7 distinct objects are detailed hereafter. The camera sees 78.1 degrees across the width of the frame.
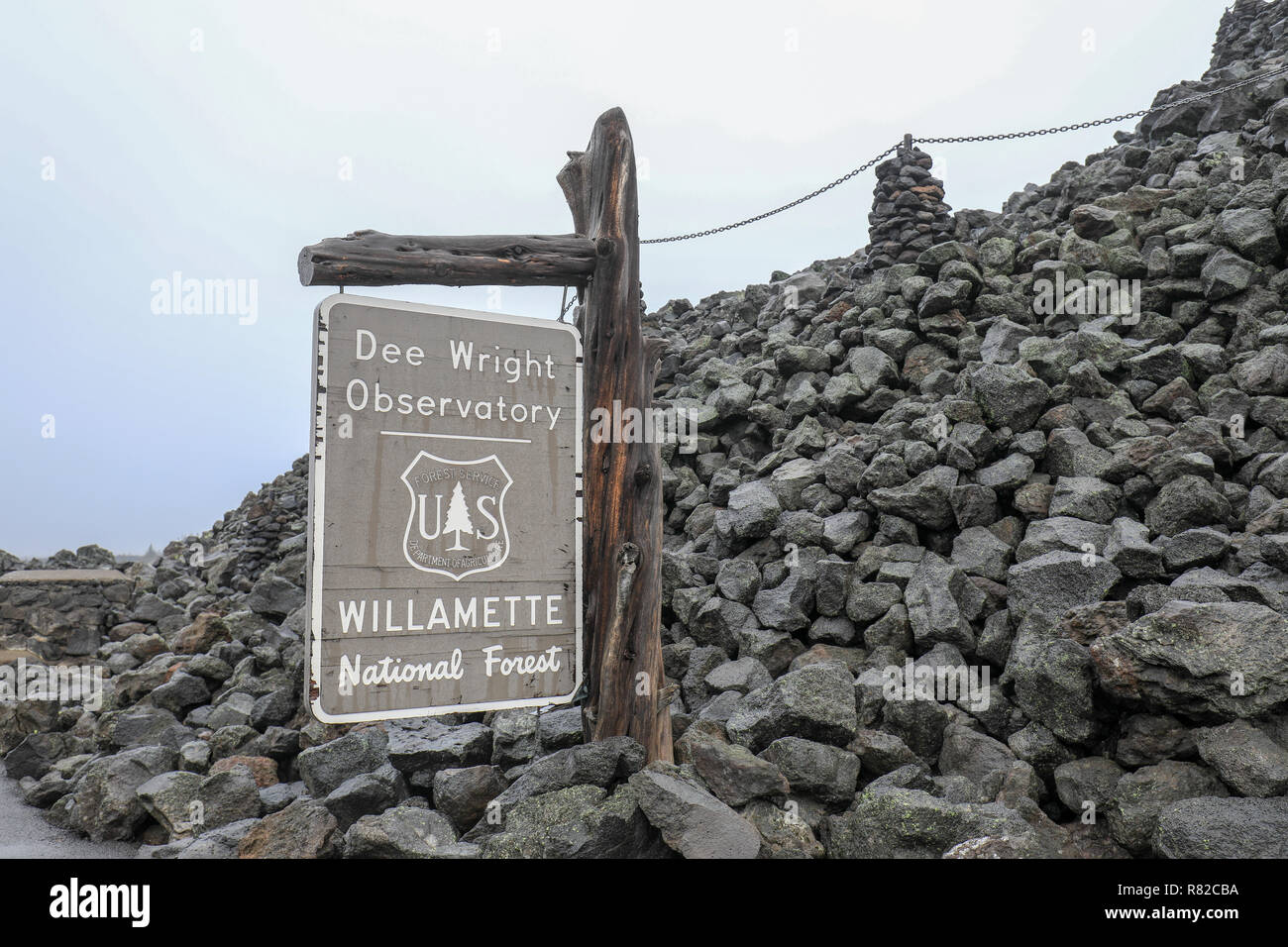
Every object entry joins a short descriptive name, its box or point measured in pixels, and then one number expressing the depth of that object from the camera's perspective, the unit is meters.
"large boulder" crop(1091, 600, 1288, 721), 4.05
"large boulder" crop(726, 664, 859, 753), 4.77
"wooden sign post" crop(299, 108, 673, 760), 4.71
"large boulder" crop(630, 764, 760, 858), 3.80
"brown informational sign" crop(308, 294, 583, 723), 4.06
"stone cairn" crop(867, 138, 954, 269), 11.41
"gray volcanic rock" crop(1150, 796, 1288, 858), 3.49
